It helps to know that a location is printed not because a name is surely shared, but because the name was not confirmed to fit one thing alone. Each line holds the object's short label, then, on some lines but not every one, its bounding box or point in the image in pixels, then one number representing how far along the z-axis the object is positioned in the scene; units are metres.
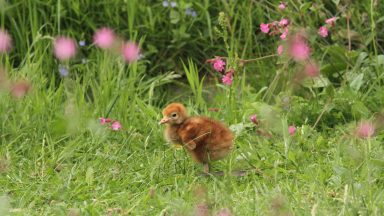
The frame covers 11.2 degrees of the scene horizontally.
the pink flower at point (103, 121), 10.25
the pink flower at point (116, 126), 10.17
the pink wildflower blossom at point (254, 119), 10.19
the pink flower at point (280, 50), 10.71
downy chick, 9.11
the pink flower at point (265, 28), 10.82
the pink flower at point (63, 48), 10.63
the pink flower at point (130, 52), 11.05
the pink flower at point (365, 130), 8.78
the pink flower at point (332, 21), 11.03
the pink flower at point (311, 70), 10.49
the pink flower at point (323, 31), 10.98
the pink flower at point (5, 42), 11.10
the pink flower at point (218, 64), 10.50
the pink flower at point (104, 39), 11.05
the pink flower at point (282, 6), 11.24
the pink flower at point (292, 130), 9.67
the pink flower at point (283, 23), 10.78
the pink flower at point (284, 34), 10.69
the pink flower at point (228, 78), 10.43
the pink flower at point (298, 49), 10.29
